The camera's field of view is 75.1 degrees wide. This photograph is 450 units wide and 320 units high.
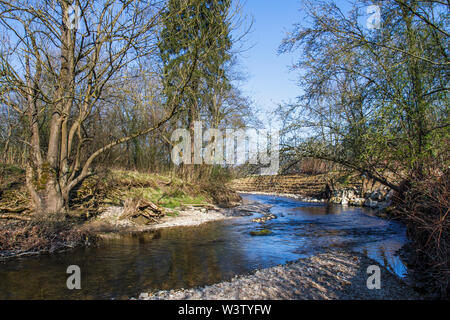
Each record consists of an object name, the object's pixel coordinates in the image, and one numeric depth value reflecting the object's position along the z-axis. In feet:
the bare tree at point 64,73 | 24.53
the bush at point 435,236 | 14.62
